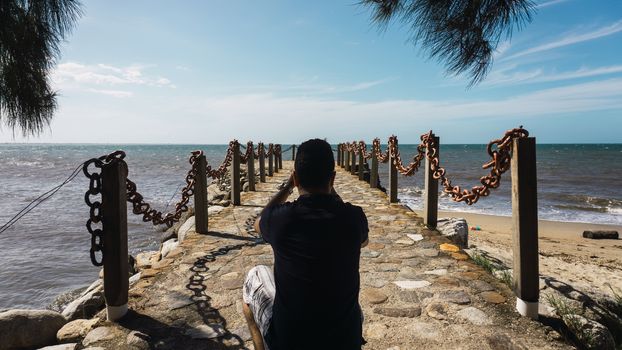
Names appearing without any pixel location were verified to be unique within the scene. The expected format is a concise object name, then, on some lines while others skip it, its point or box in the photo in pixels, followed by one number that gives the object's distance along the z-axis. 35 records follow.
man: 1.69
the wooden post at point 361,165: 13.55
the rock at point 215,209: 7.82
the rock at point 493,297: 3.34
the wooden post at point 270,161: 16.22
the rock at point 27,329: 3.39
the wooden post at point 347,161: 17.76
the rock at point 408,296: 3.46
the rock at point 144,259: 6.16
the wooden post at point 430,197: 5.76
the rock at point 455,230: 6.05
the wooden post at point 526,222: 3.00
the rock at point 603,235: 12.64
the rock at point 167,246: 5.99
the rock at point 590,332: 2.75
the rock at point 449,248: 4.93
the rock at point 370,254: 4.82
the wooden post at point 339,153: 21.26
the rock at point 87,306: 4.71
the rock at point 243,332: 2.80
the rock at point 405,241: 5.36
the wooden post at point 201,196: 5.78
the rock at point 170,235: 8.56
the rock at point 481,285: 3.63
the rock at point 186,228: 6.30
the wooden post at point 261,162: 13.98
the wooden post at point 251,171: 11.12
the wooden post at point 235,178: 8.67
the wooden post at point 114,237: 3.01
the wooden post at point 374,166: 10.73
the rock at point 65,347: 2.80
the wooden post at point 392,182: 8.17
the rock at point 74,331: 3.07
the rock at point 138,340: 2.67
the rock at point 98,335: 2.80
